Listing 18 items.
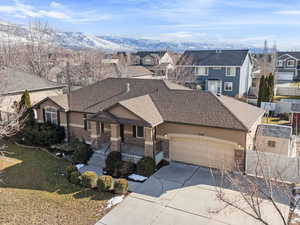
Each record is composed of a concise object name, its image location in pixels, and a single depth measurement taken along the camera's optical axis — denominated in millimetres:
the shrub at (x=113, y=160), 15523
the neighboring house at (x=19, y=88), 23031
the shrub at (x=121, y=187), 12984
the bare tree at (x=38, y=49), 37625
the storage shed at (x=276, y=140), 16266
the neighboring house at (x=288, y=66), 62625
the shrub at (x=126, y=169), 15139
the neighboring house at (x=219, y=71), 40000
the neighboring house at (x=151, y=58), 65625
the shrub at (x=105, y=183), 13105
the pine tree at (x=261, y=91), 31003
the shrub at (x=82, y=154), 16875
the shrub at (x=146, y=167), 14906
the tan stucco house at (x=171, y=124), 15086
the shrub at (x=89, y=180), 13484
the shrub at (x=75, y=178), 13953
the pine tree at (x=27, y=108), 21038
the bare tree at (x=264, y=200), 10992
